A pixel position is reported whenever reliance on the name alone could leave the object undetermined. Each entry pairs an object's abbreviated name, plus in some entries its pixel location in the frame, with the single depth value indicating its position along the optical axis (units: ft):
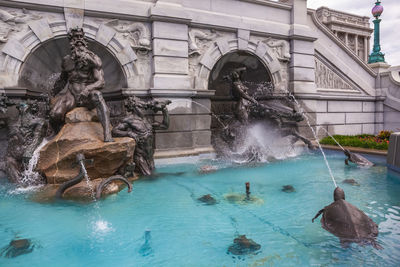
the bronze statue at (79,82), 21.64
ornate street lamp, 47.33
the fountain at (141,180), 11.59
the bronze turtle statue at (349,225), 10.43
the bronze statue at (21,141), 20.03
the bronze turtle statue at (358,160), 25.67
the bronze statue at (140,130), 22.86
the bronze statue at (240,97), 32.42
